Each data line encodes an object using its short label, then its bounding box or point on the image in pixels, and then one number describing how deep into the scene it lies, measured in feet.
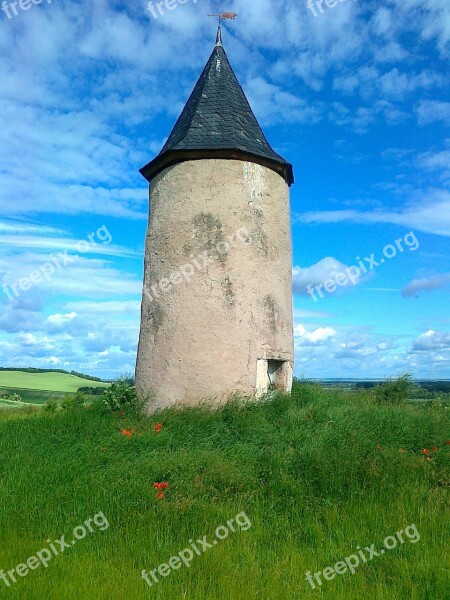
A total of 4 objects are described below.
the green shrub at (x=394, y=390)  33.04
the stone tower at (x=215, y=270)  25.57
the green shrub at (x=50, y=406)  35.53
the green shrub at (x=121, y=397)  27.09
